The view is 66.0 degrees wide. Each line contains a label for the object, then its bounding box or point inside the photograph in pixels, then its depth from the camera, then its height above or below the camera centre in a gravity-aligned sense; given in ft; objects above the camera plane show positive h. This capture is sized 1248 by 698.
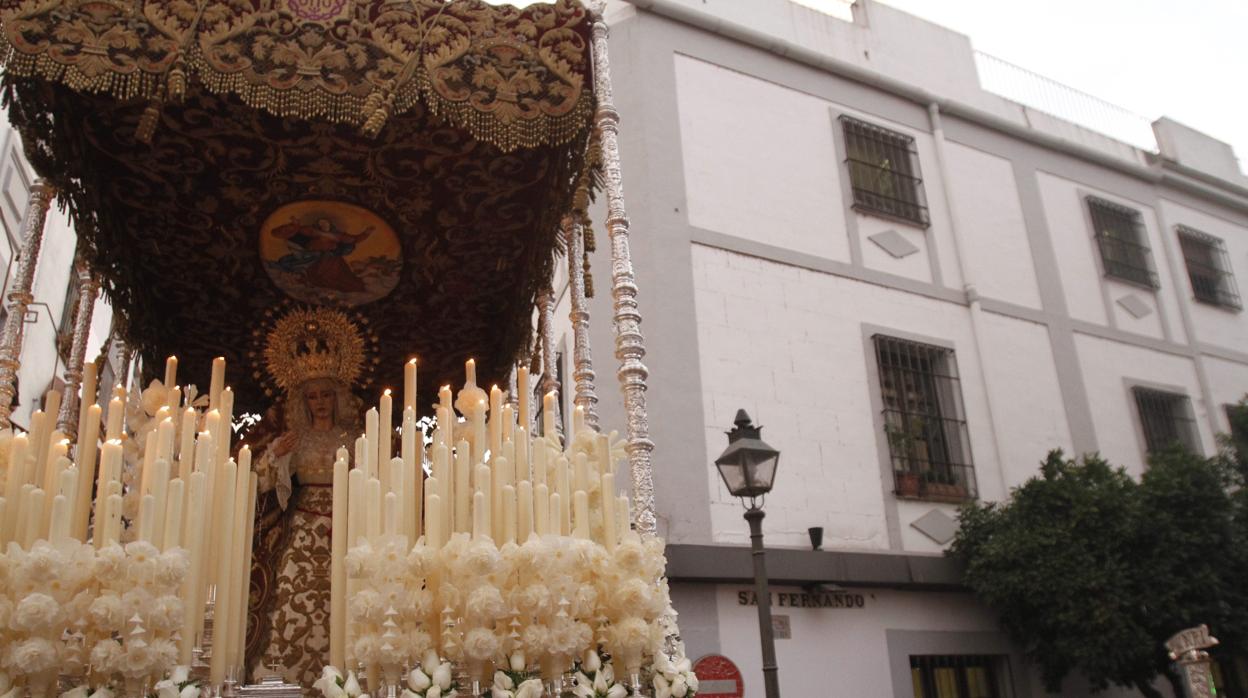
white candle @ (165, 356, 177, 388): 11.93 +4.16
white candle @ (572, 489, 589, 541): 10.81 +2.04
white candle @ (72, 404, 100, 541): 10.00 +2.72
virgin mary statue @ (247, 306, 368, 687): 15.89 +4.06
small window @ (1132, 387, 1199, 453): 39.75 +9.87
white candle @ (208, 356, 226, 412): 11.87 +4.10
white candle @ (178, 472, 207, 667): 9.63 +1.55
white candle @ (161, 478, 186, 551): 9.52 +2.01
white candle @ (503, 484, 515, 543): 10.46 +2.02
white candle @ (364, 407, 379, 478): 10.68 +2.90
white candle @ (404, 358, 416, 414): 11.64 +3.77
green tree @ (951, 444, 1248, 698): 27.66 +3.00
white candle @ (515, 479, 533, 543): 10.69 +2.07
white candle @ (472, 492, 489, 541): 10.16 +1.94
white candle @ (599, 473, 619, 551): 11.13 +2.08
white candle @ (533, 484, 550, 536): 10.71 +2.07
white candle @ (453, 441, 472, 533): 10.60 +2.30
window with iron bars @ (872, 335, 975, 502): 32.45 +8.56
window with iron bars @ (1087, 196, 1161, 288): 42.24 +17.93
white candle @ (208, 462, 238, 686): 9.63 +1.61
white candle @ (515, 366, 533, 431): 12.44 +3.95
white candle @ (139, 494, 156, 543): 9.42 +1.98
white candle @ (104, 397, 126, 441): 10.42 +3.21
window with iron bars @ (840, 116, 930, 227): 36.68 +18.75
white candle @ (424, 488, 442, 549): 10.16 +1.95
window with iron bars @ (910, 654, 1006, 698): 30.14 +0.17
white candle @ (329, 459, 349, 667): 10.19 +1.45
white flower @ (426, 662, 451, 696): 9.41 +0.32
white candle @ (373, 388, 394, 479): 10.94 +3.03
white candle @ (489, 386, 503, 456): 11.25 +3.14
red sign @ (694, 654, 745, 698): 25.80 +0.45
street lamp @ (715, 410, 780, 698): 18.84 +4.14
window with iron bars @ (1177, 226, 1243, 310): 45.21 +17.81
